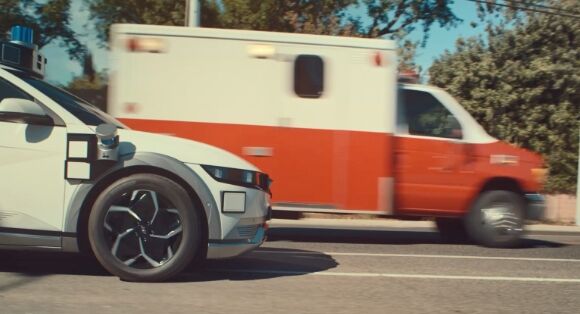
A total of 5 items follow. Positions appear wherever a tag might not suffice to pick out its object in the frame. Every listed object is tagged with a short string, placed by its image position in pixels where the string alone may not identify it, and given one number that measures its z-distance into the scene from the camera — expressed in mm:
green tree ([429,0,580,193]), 14906
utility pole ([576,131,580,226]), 13076
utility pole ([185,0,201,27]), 12594
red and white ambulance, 8250
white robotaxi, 4949
